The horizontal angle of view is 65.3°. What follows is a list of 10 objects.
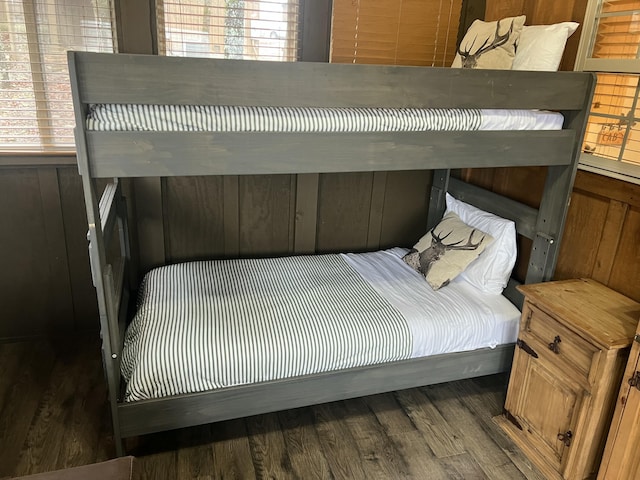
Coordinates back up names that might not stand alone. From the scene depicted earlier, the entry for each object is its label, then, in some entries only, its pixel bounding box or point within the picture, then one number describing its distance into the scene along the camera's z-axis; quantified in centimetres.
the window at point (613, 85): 202
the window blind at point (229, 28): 239
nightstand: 178
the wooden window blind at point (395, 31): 258
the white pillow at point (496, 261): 244
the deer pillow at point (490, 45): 221
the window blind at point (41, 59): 223
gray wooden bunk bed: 152
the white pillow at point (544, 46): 209
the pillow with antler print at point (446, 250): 245
